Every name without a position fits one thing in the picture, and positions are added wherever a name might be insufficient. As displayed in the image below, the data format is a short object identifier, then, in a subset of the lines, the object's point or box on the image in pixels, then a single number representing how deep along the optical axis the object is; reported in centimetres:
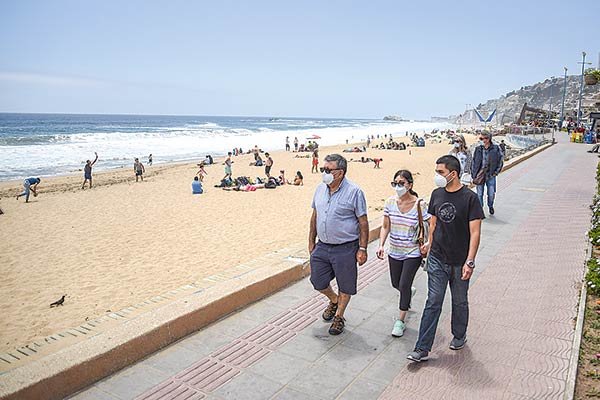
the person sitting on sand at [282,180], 1703
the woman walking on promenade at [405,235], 387
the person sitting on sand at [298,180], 1698
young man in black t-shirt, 330
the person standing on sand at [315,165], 2167
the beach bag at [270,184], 1627
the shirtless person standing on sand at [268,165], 1821
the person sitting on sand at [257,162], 2500
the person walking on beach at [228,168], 1833
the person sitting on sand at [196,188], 1567
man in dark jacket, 792
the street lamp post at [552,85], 12131
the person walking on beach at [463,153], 826
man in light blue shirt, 379
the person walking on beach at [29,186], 1540
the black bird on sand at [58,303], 568
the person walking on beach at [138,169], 2019
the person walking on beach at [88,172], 1848
